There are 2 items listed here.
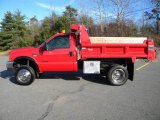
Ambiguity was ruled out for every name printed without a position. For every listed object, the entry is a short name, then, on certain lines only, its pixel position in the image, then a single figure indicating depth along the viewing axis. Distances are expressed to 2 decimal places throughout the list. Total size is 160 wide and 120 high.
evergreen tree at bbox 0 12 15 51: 27.23
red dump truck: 4.88
